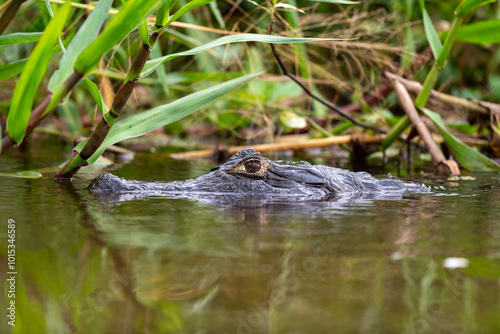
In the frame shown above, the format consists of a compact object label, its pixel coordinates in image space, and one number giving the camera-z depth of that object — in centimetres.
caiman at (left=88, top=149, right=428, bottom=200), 670
